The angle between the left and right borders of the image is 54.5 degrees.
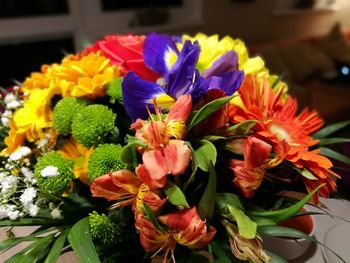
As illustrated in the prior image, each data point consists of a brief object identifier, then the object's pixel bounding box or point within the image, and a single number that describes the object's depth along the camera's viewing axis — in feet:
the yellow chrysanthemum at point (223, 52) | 1.79
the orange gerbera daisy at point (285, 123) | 1.43
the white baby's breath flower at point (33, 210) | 1.35
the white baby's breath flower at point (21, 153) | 1.55
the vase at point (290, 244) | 1.69
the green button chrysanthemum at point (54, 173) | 1.38
